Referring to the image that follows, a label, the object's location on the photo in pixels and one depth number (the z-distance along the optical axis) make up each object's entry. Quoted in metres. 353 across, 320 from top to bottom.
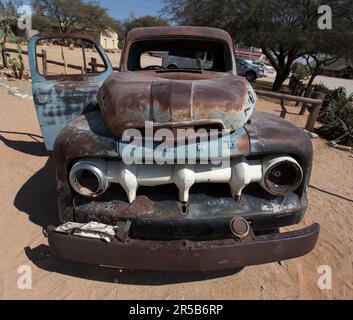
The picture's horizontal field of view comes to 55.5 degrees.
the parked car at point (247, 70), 22.53
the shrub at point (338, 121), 7.51
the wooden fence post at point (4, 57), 13.47
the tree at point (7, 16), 14.91
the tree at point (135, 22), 53.25
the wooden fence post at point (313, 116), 7.58
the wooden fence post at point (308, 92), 10.05
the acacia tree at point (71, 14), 42.50
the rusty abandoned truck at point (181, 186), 2.18
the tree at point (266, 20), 14.49
